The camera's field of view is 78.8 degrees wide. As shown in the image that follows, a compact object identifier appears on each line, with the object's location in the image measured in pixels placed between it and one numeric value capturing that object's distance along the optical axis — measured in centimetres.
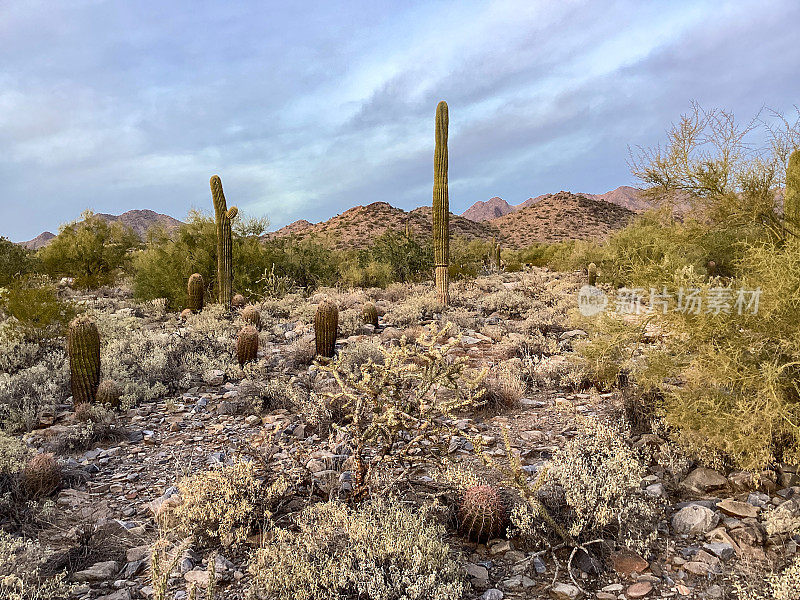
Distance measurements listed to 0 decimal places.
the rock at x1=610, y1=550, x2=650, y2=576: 276
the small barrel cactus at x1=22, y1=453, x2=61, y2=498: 378
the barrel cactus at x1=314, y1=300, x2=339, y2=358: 756
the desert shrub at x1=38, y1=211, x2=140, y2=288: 1969
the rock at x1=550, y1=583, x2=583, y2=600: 259
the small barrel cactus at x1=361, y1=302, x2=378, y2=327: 966
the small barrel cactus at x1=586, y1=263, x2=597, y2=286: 1533
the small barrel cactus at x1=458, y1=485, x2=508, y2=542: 303
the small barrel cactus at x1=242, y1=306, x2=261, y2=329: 928
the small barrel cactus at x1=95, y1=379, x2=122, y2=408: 572
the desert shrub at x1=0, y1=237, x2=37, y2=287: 1757
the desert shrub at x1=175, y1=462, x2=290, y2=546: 311
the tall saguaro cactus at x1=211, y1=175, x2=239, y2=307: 1170
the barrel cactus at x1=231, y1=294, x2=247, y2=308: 1221
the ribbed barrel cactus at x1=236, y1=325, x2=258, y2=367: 718
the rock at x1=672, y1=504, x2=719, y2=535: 301
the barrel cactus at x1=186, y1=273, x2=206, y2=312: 1157
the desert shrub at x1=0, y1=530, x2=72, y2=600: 253
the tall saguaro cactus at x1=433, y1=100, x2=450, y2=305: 1180
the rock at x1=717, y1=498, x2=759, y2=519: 305
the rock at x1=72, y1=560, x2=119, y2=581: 288
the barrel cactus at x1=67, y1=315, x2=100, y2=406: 586
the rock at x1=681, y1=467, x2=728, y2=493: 345
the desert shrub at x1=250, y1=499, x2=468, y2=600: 246
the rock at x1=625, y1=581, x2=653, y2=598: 257
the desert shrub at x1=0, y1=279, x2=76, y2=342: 773
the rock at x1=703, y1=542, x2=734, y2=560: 278
